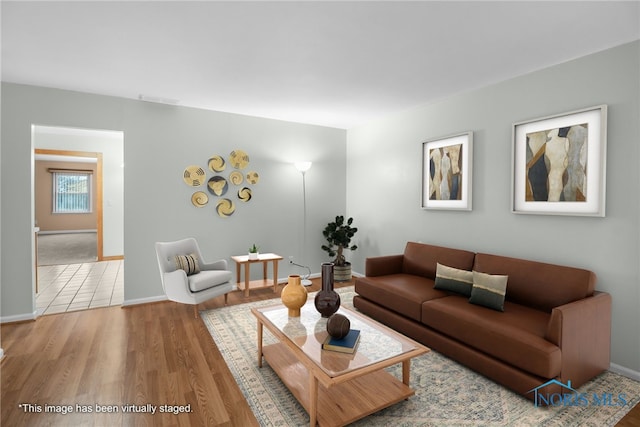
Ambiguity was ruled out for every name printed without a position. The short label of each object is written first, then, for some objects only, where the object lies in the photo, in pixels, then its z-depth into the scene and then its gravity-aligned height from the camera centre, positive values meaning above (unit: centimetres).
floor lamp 527 -11
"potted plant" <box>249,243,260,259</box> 441 -61
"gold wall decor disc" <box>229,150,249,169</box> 462 +74
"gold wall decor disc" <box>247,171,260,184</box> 478 +48
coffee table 184 -91
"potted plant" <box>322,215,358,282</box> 514 -52
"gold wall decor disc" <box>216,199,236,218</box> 455 +2
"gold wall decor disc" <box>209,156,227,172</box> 447 +64
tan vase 251 -68
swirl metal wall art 439 +41
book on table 200 -86
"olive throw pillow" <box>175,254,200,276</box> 373 -65
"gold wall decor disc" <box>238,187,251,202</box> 471 +22
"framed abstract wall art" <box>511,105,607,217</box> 261 +42
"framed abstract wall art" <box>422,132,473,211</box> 365 +47
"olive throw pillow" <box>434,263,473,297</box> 302 -68
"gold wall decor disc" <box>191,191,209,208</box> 438 +14
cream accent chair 352 -78
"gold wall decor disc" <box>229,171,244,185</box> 463 +46
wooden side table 433 -86
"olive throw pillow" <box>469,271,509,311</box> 264 -68
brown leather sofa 208 -85
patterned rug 195 -128
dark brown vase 246 -68
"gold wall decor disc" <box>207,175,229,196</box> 448 +34
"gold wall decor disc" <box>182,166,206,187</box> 433 +45
